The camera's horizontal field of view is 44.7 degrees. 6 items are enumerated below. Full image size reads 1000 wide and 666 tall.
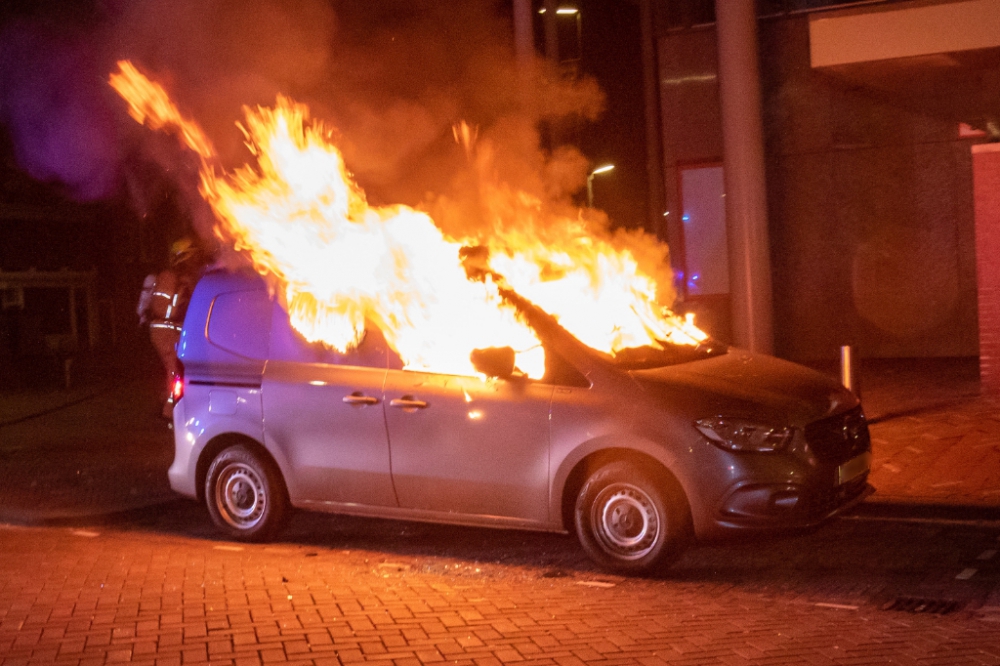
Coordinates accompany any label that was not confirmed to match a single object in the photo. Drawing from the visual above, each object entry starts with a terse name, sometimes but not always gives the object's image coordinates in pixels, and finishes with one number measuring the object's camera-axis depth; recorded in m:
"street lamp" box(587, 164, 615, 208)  25.03
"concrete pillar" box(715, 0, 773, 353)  14.88
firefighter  12.08
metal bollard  11.80
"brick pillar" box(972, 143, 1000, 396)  12.95
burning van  6.98
